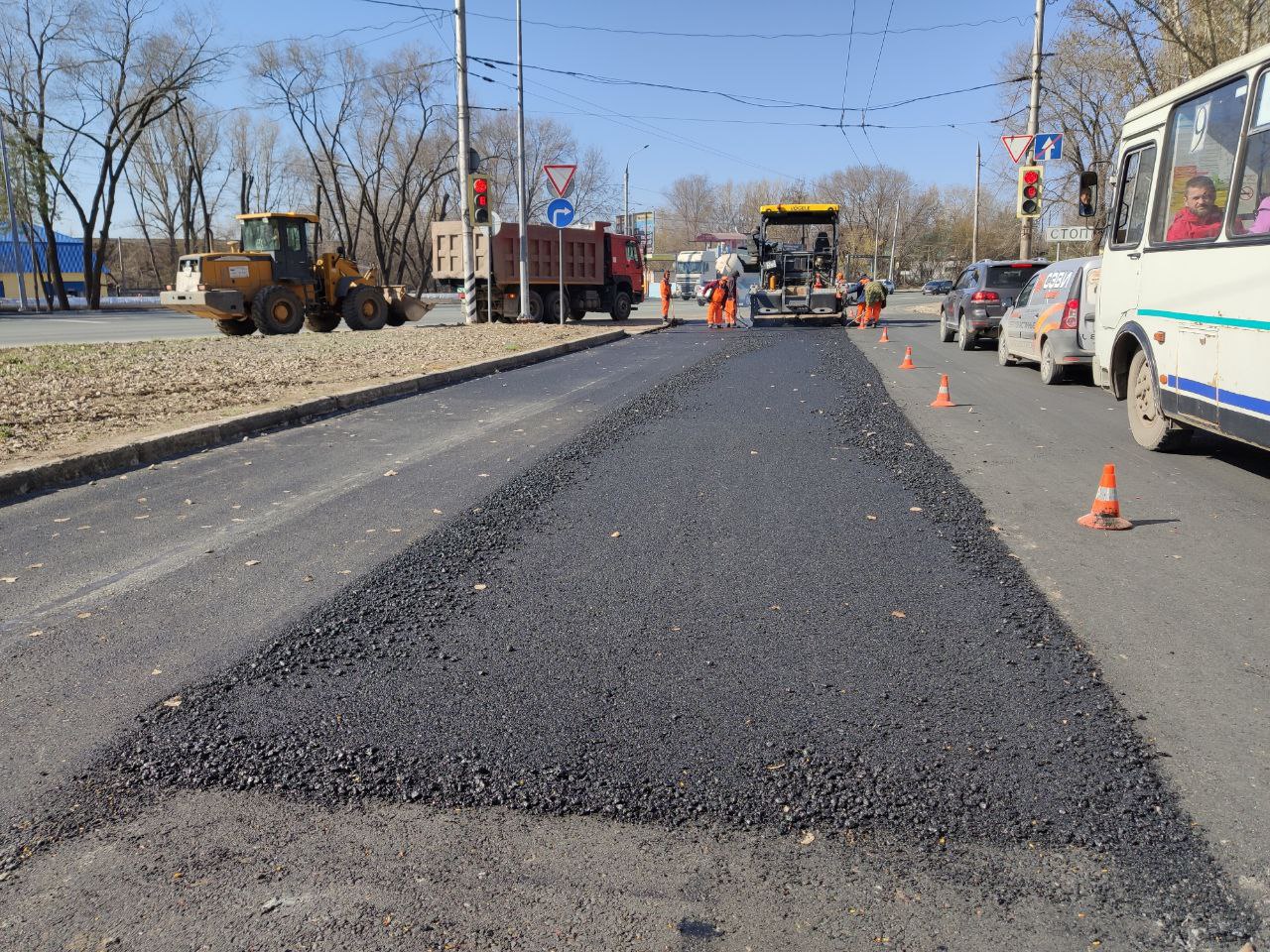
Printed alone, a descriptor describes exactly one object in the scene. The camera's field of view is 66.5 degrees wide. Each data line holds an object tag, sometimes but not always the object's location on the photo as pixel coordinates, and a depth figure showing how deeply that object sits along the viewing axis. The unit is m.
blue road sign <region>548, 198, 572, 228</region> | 21.31
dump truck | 26.86
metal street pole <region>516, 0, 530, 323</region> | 24.72
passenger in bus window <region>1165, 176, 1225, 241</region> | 6.97
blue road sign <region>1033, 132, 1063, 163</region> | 20.94
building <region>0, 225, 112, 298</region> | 62.97
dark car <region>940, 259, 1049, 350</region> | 17.94
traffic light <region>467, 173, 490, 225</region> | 22.30
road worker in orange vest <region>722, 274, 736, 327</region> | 26.00
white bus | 6.35
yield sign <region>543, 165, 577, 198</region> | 20.45
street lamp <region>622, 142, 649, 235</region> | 62.06
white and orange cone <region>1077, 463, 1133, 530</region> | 5.86
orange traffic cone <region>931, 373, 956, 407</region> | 11.01
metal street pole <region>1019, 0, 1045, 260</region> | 22.77
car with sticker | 12.31
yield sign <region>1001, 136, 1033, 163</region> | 21.08
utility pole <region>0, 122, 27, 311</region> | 39.59
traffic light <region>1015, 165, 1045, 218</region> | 20.92
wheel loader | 21.39
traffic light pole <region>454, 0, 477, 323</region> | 22.94
